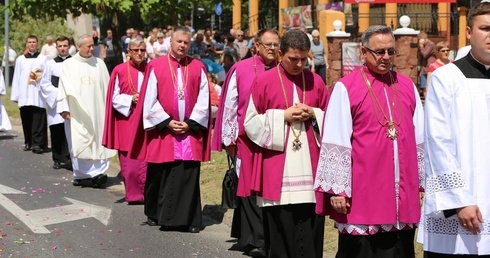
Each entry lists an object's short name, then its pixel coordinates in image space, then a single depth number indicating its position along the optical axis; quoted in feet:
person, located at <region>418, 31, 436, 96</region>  70.54
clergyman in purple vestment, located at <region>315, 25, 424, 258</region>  23.22
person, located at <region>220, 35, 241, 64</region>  77.97
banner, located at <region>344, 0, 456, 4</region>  58.59
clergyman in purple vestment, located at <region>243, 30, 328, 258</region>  27.09
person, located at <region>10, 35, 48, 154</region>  62.69
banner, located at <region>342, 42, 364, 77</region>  73.46
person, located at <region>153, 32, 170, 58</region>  89.30
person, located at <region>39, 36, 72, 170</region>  54.29
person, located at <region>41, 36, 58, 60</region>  79.00
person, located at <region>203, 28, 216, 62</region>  85.70
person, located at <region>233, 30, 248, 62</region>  78.61
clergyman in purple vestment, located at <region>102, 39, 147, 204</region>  42.91
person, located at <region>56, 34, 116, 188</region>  48.85
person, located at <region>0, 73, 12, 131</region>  67.82
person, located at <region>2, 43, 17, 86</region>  111.88
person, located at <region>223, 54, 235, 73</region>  62.07
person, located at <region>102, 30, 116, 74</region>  84.38
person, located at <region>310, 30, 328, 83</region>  75.61
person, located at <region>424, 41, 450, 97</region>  45.78
